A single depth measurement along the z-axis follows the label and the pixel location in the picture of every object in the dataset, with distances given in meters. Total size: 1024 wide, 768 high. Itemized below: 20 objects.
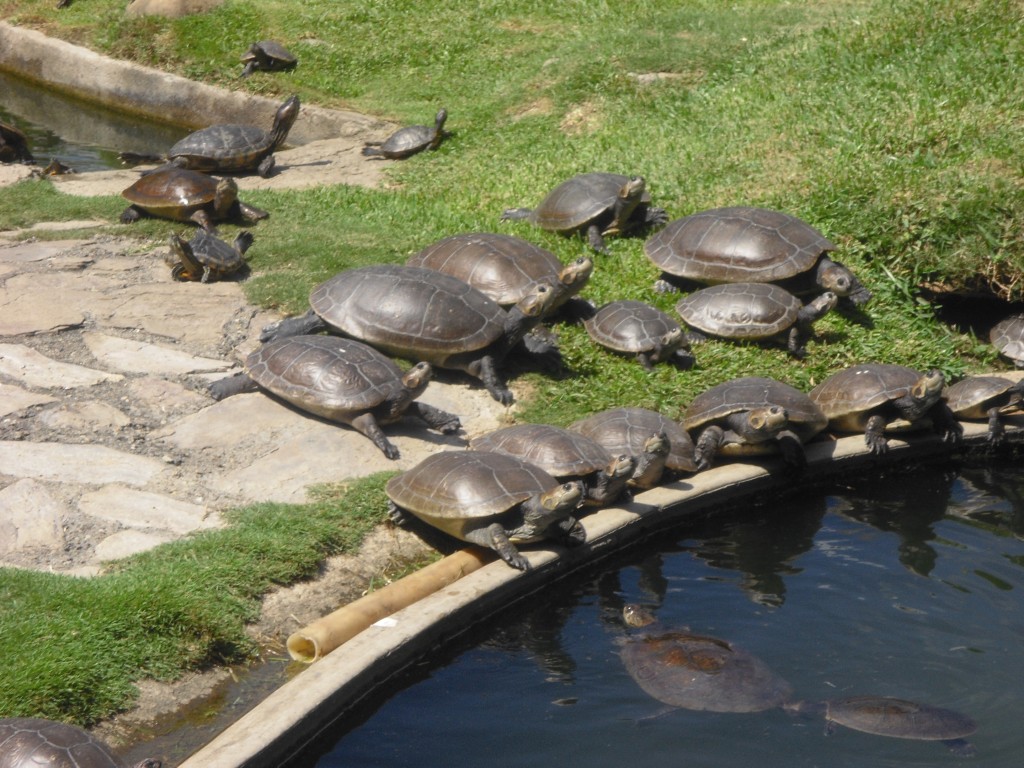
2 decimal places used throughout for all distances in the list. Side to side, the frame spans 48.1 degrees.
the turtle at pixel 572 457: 6.01
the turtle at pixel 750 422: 6.72
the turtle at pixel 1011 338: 8.27
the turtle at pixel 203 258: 8.53
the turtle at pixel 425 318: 7.15
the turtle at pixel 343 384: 6.50
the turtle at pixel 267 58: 16.00
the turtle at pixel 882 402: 7.12
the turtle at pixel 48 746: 3.66
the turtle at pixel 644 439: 6.30
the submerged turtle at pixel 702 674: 4.77
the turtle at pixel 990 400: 7.41
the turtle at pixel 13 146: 12.47
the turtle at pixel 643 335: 7.61
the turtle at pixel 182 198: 9.81
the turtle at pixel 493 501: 5.54
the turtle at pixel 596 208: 9.25
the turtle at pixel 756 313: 7.93
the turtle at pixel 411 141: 12.46
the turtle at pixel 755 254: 8.34
